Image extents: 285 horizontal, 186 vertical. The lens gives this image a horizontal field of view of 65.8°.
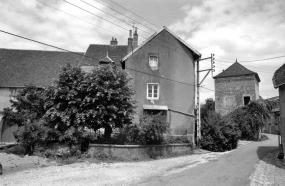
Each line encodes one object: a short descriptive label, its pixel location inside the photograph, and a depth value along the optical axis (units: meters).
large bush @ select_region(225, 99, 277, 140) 28.00
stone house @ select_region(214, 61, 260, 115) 36.25
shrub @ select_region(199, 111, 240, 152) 17.55
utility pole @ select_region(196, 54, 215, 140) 17.61
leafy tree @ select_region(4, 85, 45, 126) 13.28
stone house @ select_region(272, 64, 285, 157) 11.34
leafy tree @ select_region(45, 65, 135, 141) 12.02
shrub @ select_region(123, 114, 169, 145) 12.58
